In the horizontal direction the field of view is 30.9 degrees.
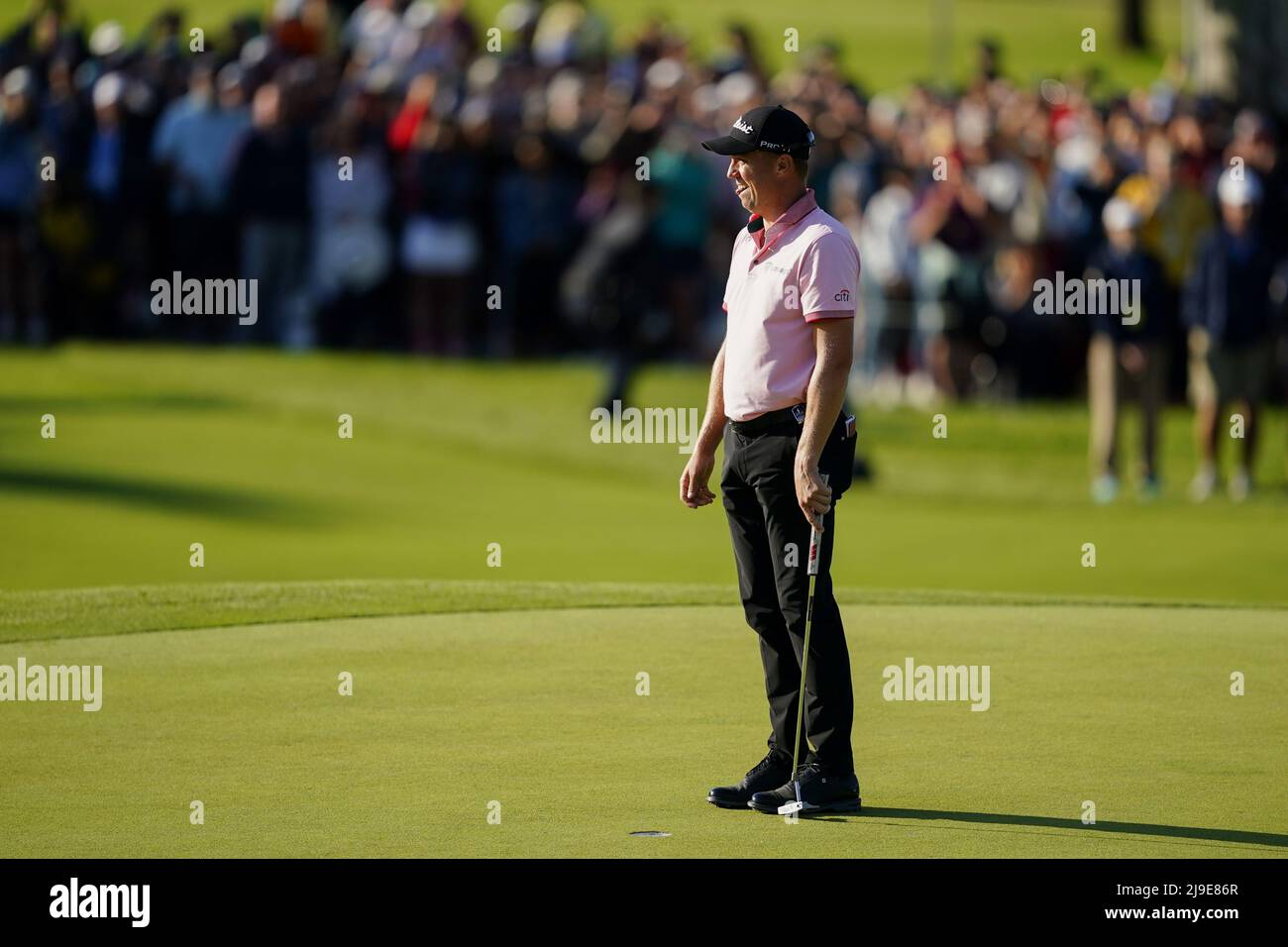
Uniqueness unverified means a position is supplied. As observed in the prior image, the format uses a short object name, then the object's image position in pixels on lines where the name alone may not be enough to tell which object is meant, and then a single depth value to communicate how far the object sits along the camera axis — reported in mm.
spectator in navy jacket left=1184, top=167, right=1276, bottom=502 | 17641
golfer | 6914
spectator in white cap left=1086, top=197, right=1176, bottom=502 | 17656
